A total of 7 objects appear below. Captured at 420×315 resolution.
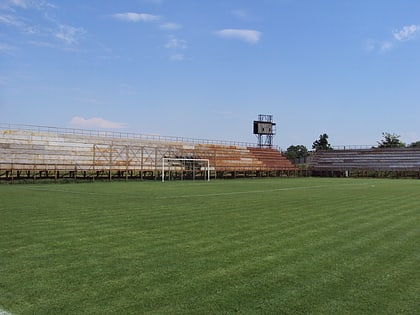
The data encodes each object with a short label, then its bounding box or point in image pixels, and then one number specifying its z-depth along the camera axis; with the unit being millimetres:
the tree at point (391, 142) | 82625
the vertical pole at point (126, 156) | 39603
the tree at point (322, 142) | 94938
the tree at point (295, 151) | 106150
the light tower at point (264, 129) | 75250
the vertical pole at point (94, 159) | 37062
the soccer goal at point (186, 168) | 43625
